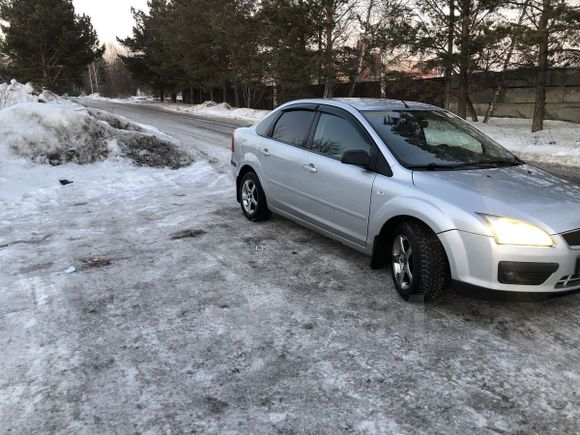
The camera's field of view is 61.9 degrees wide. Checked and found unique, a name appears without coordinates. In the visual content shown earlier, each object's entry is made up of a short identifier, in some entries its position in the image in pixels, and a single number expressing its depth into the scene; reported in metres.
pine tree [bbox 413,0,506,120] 15.49
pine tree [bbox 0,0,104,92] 38.06
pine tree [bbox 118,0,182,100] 44.31
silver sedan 3.33
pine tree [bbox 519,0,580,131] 12.32
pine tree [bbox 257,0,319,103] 22.55
